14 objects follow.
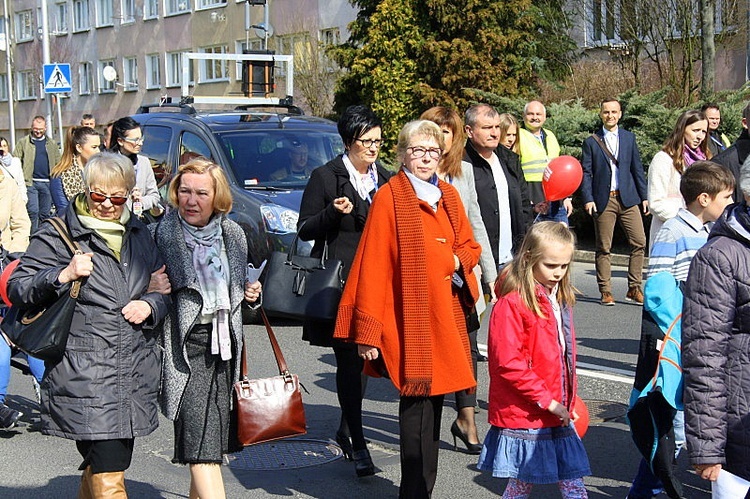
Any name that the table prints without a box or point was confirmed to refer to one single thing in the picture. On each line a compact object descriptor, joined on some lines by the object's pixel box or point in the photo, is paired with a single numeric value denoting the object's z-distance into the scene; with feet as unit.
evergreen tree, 83.87
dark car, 35.99
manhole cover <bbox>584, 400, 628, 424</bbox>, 24.01
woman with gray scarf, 16.31
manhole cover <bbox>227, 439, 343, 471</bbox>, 21.56
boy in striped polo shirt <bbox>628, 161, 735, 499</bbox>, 17.30
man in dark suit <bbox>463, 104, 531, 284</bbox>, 24.04
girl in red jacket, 15.47
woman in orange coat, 16.76
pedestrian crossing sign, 84.94
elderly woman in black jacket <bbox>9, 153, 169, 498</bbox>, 15.29
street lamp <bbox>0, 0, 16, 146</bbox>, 148.84
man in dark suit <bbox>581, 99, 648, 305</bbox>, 39.63
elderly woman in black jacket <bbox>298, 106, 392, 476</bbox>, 20.29
